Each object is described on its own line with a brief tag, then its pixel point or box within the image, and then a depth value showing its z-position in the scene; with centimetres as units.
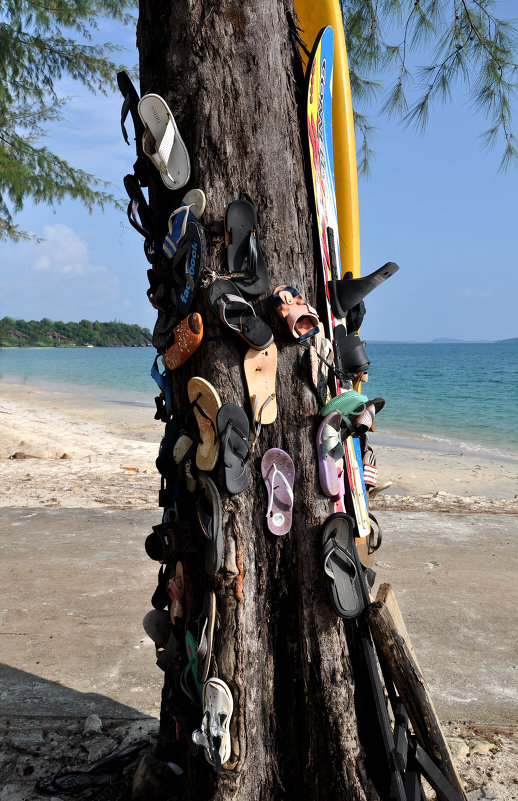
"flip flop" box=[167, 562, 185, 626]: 153
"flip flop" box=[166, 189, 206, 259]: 141
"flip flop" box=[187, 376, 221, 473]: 139
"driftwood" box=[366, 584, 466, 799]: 145
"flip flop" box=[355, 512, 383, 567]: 169
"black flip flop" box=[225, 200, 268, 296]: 141
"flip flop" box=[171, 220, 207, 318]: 139
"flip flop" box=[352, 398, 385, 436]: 154
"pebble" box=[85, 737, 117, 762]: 183
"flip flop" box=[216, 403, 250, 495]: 137
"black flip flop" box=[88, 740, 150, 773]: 176
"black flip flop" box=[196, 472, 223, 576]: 136
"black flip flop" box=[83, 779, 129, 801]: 163
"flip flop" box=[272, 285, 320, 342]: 141
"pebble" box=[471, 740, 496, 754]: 183
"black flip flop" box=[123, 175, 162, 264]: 156
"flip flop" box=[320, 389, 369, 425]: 146
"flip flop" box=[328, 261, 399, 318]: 155
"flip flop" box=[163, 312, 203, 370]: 141
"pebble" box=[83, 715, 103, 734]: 194
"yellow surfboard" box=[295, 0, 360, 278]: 178
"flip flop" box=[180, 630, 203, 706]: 145
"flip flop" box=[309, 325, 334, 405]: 146
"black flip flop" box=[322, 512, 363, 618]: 142
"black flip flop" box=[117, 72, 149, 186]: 151
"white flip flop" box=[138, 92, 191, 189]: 141
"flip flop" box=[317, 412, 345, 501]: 145
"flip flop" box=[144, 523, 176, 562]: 149
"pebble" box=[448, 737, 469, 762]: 180
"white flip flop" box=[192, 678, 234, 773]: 136
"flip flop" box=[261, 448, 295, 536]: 142
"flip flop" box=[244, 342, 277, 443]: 140
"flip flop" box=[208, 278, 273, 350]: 137
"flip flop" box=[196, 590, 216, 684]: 139
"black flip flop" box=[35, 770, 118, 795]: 167
